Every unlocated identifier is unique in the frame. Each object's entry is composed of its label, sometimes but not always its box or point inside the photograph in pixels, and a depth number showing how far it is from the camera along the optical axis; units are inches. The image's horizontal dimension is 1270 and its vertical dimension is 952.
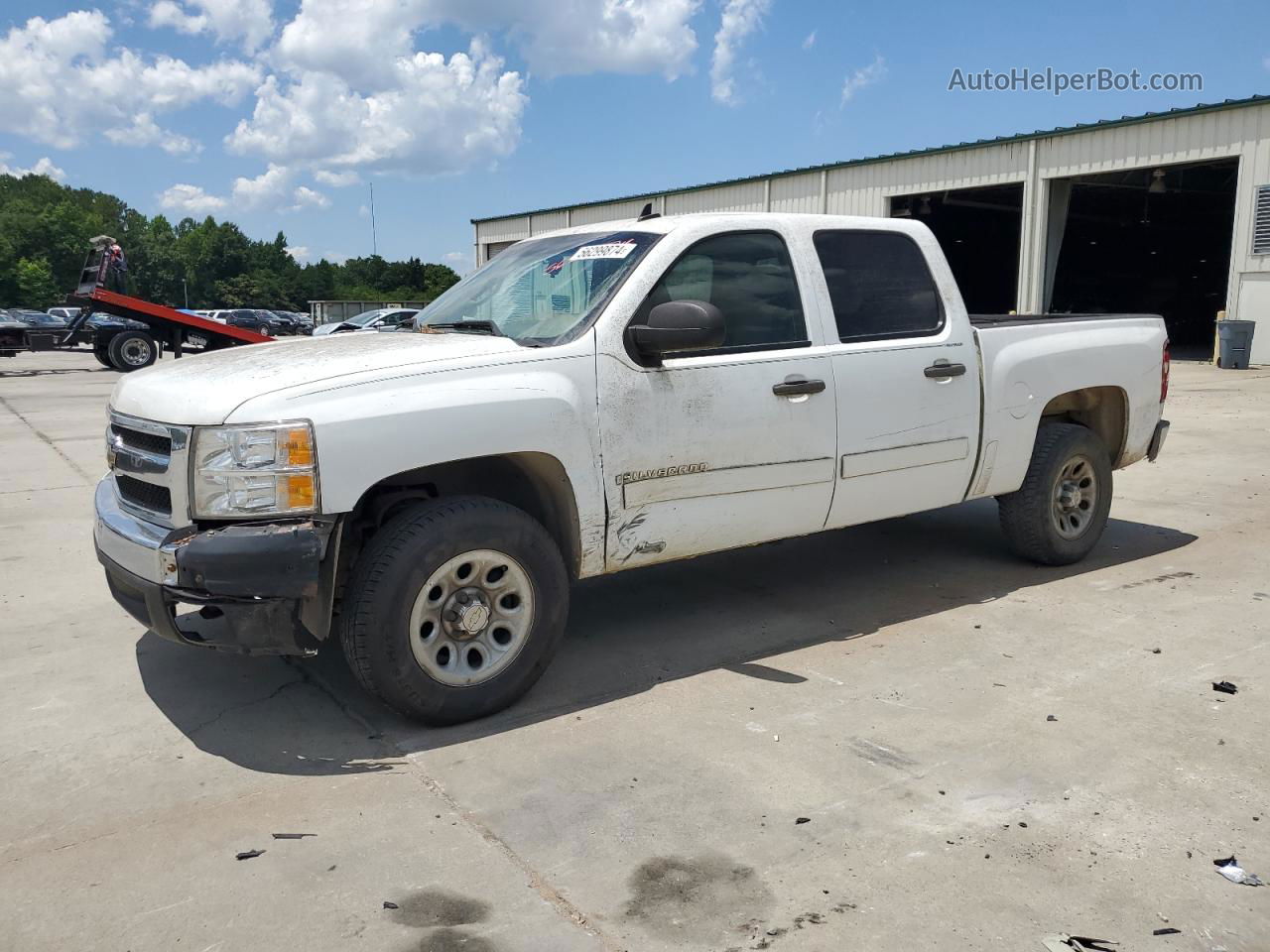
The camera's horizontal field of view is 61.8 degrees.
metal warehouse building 850.1
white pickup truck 141.5
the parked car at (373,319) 1092.5
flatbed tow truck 816.3
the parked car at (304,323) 2316.7
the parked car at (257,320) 2273.6
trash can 837.2
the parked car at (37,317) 1734.5
